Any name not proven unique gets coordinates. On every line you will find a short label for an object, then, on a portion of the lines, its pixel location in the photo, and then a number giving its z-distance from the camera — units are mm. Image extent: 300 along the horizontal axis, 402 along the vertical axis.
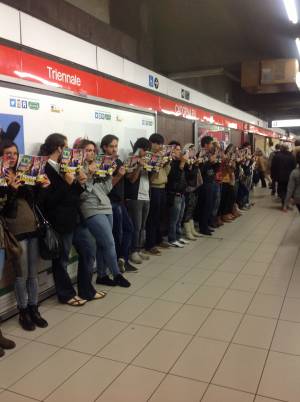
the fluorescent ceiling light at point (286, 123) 21328
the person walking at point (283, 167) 8461
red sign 3180
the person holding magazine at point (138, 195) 4516
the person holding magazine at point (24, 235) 2781
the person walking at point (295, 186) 5653
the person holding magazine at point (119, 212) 4047
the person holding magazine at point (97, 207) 3572
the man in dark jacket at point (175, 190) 5223
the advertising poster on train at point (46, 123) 3174
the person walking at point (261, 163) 11031
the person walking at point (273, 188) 10791
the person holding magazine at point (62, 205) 3174
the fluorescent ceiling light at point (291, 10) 5663
